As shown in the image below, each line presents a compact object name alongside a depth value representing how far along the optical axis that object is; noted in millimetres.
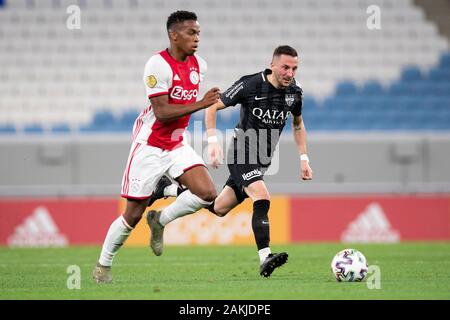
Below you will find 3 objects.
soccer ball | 15633
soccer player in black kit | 17094
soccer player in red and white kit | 15602
